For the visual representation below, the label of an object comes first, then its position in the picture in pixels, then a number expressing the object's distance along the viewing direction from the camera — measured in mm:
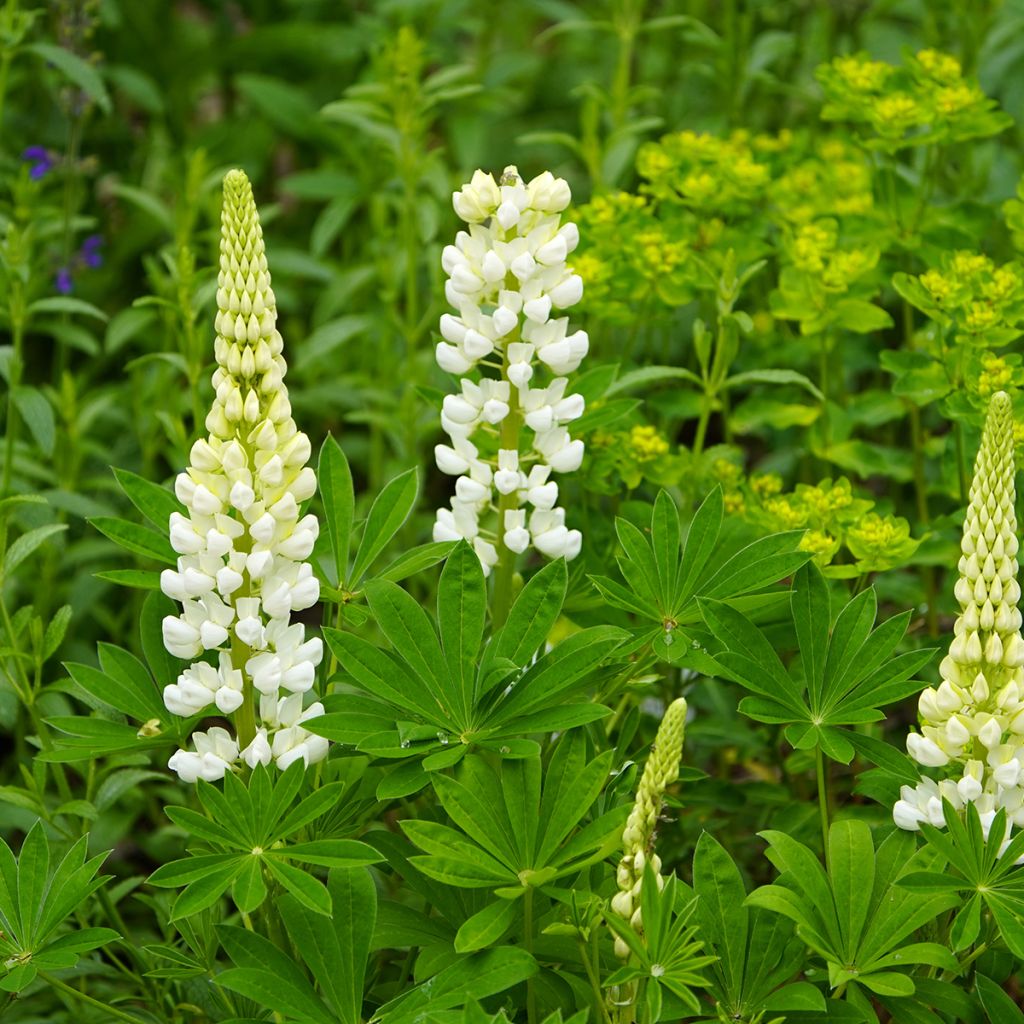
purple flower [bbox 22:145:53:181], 2443
